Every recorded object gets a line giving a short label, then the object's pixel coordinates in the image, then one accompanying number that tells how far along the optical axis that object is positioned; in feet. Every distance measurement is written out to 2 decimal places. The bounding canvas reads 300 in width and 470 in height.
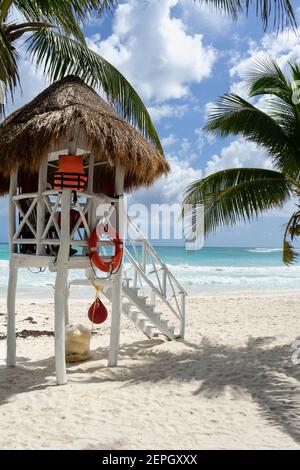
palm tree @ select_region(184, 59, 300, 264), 26.16
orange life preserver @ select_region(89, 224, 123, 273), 21.70
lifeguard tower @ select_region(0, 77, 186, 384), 20.53
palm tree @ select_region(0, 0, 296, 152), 23.35
